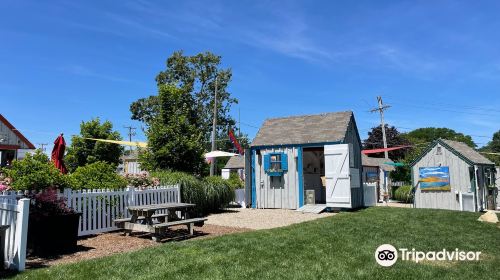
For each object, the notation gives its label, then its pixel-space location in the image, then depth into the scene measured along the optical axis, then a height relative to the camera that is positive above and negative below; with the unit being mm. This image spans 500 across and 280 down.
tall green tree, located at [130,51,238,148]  36219 +9518
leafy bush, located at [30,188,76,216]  6832 -414
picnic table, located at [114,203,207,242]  7980 -898
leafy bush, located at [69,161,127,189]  9812 +91
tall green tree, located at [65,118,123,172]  21109 +1902
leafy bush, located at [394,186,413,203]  21031 -870
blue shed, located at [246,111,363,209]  14430 +744
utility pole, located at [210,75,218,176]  24562 +2227
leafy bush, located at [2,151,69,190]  7574 +159
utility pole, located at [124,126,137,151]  61419 +7836
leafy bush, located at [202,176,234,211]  13508 -421
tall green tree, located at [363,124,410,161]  42625 +4465
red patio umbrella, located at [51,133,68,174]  10977 +867
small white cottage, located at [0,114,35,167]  31666 +3389
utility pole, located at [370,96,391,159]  30806 +5735
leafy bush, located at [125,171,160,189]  11609 +27
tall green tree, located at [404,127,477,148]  75762 +9170
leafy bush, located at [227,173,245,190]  18334 -151
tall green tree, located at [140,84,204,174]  14547 +1528
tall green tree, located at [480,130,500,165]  82062 +7776
